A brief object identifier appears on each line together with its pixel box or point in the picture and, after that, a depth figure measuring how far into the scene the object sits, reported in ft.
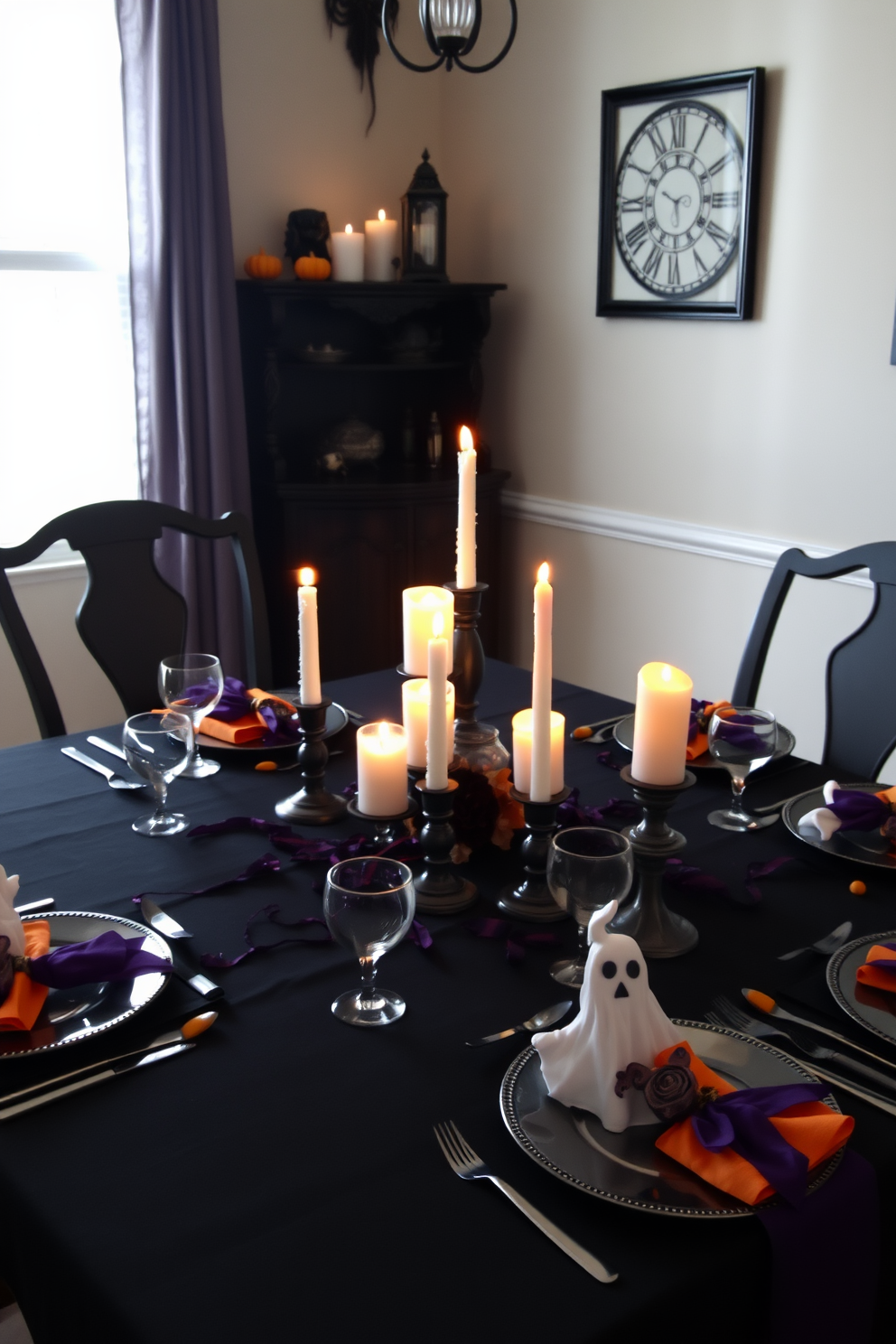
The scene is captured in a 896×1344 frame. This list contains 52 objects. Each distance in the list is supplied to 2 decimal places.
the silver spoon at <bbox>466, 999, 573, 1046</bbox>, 3.48
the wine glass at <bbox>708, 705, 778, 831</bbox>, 4.80
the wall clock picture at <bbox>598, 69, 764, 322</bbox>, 9.14
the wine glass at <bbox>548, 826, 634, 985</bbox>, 3.56
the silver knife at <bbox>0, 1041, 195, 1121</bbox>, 3.21
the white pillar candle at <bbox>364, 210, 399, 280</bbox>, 11.07
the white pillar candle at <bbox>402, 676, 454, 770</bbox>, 4.46
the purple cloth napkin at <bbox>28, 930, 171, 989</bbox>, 3.59
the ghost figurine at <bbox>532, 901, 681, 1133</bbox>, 3.07
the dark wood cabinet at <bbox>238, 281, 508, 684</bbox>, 10.90
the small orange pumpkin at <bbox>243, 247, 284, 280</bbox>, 10.57
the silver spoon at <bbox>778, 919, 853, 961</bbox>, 3.93
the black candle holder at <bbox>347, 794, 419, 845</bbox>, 4.16
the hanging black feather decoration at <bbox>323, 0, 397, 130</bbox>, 10.94
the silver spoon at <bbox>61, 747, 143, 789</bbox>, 5.42
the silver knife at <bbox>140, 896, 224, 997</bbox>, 3.84
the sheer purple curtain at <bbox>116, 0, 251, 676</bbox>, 9.61
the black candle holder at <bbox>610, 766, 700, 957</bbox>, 3.84
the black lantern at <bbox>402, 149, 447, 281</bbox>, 11.04
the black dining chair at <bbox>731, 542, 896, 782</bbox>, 6.18
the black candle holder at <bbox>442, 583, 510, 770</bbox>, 4.99
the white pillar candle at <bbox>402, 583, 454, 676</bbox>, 4.91
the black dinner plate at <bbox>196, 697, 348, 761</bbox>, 5.67
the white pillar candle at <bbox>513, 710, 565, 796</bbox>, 4.11
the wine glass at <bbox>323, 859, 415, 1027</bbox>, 3.35
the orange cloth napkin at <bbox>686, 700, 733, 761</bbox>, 5.52
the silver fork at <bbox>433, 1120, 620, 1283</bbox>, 2.63
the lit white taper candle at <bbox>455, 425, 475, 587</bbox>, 4.90
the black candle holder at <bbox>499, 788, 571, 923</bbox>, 4.08
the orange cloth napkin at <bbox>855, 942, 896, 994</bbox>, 3.66
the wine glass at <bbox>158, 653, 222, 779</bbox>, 5.49
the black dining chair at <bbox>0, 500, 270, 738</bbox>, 6.82
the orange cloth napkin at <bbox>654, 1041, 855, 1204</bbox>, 2.78
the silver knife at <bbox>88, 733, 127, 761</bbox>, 5.85
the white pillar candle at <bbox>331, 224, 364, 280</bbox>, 10.82
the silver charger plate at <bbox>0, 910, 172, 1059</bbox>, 3.44
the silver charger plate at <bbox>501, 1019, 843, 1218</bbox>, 2.79
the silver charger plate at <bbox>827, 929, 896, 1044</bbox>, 3.51
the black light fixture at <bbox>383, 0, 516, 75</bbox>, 4.88
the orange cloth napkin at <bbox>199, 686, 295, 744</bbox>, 5.74
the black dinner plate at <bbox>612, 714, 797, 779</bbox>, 5.47
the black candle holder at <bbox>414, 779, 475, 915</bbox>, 4.08
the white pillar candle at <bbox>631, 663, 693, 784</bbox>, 3.80
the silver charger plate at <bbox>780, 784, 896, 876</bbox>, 4.56
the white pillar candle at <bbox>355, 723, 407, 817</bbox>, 4.12
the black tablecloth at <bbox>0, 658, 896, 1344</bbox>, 2.57
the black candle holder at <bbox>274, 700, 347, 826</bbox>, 4.87
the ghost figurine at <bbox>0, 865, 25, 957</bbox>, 3.66
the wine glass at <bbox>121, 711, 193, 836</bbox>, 4.79
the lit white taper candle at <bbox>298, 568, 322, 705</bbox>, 4.67
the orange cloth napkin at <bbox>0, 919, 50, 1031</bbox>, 3.46
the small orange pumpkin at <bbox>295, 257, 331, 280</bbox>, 10.70
